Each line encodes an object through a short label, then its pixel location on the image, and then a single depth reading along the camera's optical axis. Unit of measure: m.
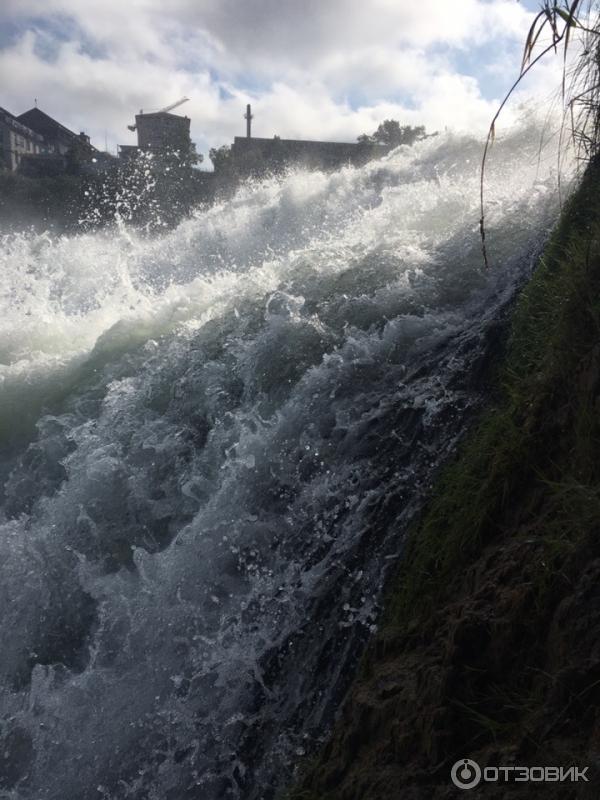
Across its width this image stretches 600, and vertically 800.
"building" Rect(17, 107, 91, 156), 60.28
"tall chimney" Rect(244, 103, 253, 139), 48.44
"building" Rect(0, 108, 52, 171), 50.78
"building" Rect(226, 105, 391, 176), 36.81
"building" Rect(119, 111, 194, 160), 46.67
